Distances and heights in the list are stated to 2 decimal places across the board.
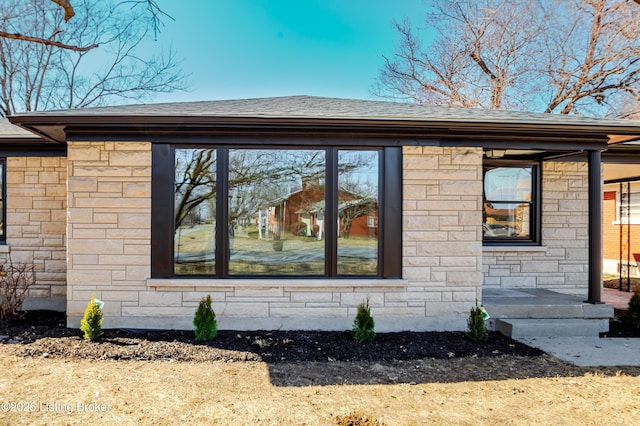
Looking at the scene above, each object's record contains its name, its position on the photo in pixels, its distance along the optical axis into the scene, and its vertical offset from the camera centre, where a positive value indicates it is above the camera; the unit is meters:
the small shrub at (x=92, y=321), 4.42 -1.21
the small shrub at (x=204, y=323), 4.46 -1.23
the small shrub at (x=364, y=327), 4.55 -1.29
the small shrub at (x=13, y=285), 5.39 -1.01
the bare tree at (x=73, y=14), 5.18 +2.80
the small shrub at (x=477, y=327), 4.63 -1.30
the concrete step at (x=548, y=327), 4.88 -1.37
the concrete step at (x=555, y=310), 5.11 -1.20
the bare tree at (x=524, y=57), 12.51 +6.21
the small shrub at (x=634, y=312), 5.30 -1.27
